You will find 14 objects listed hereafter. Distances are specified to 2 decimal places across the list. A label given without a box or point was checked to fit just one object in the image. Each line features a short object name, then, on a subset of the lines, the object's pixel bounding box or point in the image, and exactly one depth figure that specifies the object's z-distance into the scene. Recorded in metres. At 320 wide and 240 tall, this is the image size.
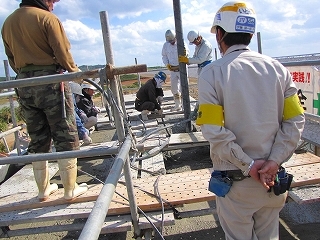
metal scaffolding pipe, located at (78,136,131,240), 0.96
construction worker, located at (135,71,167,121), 7.21
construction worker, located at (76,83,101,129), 6.11
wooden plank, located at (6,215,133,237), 2.58
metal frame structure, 1.99
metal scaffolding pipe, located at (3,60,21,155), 4.99
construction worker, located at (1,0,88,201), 2.64
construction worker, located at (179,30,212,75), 6.43
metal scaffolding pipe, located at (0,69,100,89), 2.00
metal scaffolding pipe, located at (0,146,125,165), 2.10
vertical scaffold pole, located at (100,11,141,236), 2.28
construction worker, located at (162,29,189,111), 7.77
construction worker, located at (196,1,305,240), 1.66
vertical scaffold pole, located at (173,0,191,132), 5.39
